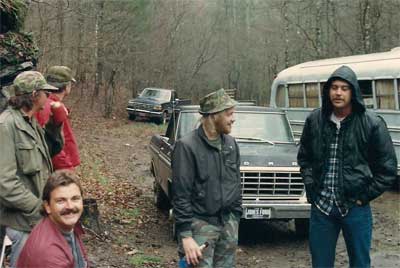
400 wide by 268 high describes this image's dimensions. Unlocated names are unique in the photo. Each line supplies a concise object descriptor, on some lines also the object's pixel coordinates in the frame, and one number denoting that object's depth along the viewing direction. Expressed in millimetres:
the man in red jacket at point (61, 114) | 4996
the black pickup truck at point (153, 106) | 30125
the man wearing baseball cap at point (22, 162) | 3805
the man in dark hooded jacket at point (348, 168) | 4207
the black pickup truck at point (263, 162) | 7586
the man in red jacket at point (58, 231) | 2662
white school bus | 12398
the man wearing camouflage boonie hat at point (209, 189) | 4133
